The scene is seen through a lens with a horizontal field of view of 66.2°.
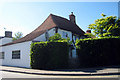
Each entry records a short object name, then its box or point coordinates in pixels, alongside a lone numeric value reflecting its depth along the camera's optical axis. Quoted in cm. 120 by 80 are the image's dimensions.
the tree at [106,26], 1418
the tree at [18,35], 4297
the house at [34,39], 1264
